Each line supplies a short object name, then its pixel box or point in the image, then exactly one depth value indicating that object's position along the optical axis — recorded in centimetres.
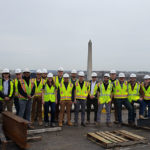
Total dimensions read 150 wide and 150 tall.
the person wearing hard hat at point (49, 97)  748
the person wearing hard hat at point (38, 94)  771
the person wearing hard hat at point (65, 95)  768
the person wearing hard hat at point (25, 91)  713
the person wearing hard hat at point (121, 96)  798
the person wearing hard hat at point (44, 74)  820
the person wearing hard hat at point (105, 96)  777
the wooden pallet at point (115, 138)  551
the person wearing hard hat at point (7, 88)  697
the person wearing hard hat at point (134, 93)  795
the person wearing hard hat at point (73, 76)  790
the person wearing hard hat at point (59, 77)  788
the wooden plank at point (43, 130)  655
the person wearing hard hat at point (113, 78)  833
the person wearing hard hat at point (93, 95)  791
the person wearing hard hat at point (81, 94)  775
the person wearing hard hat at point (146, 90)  800
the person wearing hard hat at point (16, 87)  727
